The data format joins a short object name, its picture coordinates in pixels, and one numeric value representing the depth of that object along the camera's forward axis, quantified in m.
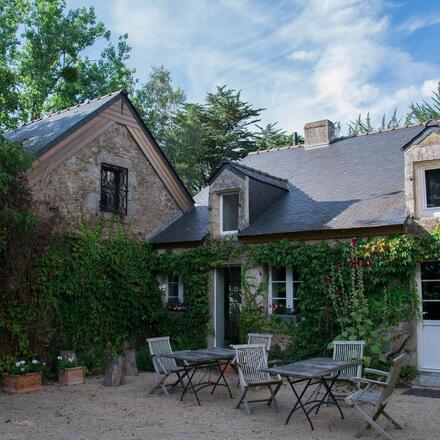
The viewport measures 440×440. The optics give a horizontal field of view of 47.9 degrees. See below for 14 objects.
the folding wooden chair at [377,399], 5.47
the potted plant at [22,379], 8.51
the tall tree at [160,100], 27.34
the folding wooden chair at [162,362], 8.06
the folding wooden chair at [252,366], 7.02
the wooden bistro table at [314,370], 5.91
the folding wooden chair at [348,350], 7.73
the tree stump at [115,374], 9.00
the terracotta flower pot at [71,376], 9.29
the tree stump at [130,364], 10.03
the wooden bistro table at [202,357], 7.58
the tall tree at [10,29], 21.58
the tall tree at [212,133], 25.34
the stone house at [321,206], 9.18
